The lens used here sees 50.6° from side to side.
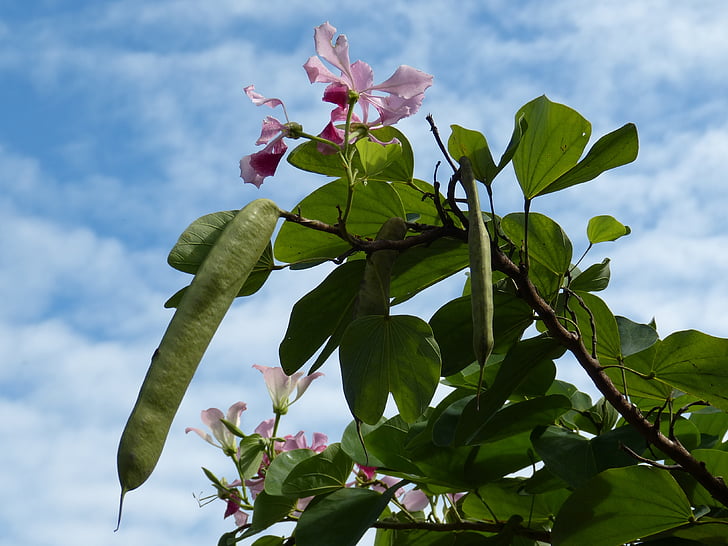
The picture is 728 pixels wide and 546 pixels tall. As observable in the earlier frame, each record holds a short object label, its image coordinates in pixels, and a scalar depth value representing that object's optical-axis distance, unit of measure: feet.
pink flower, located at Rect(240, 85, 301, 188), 3.42
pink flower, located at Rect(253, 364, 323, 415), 5.38
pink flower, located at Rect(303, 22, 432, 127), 3.33
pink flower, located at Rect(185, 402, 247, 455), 5.60
